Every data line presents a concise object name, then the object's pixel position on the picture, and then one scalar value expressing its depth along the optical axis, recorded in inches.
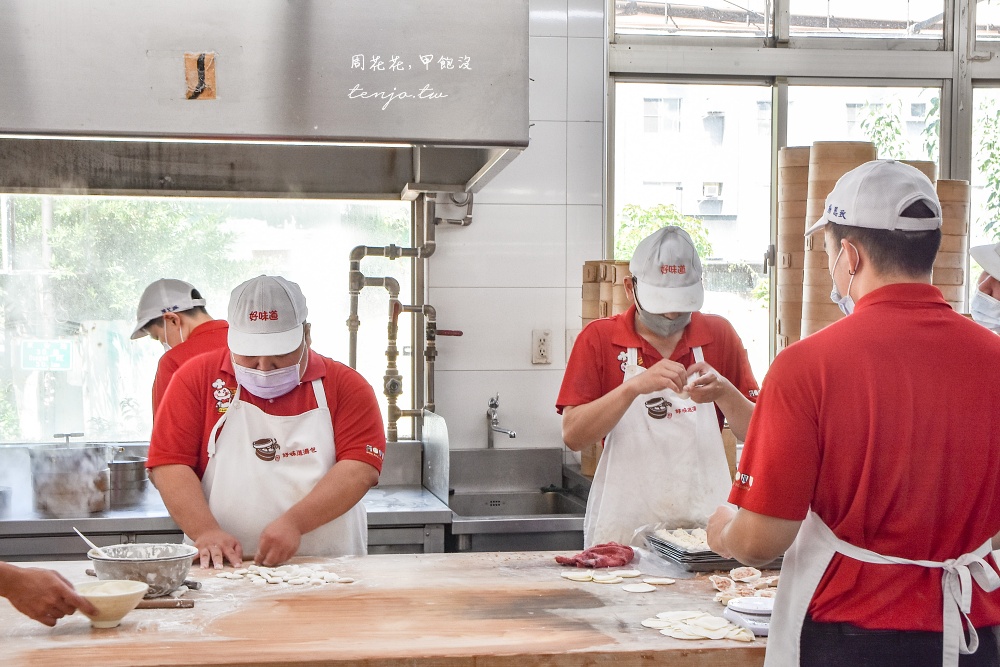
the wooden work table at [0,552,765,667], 72.1
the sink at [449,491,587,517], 168.4
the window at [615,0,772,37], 183.8
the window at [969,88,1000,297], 191.2
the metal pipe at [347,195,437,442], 168.6
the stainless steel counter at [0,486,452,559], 134.3
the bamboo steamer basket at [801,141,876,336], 142.4
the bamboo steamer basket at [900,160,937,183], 150.3
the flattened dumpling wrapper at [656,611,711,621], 80.5
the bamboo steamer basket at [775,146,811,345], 154.7
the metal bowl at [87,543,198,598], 83.7
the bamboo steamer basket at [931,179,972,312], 157.3
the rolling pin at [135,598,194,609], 82.6
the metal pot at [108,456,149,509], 144.4
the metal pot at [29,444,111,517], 138.3
